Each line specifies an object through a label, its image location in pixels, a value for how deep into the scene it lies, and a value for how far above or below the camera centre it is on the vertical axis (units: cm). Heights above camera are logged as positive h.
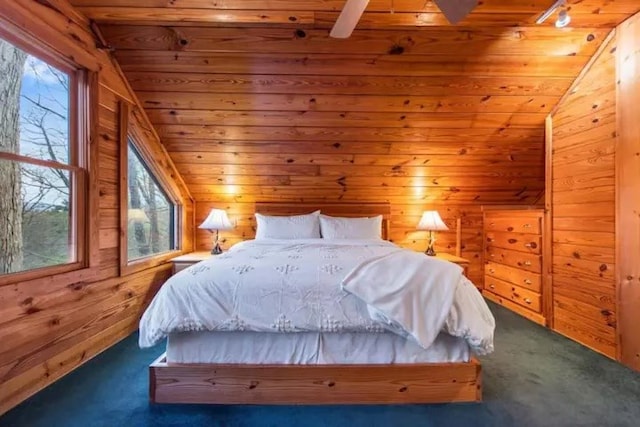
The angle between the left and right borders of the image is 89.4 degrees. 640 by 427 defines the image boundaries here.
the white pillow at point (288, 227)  335 -13
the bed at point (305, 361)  166 -77
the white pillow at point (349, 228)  337 -14
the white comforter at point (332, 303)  162 -45
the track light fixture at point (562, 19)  201 +123
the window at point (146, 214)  287 +1
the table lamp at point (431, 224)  353 -10
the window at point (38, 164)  176 +30
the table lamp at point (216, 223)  339 -9
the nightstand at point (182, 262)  317 -46
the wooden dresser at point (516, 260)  302 -47
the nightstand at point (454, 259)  337 -47
